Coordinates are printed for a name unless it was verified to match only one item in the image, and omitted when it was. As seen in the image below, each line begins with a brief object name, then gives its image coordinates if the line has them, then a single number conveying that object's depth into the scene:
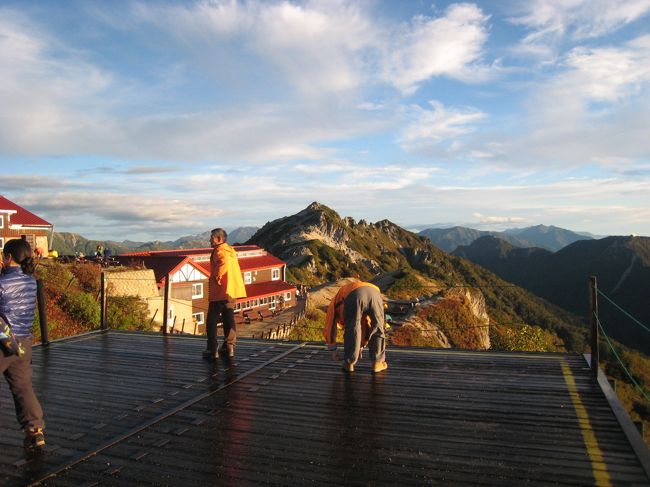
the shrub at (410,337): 28.59
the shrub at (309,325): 37.33
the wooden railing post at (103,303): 10.84
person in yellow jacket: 8.01
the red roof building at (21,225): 37.50
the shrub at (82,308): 17.72
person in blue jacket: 4.49
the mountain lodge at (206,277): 33.75
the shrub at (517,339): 43.84
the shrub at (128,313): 19.36
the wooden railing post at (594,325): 6.77
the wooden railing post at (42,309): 8.96
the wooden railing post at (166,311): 10.67
